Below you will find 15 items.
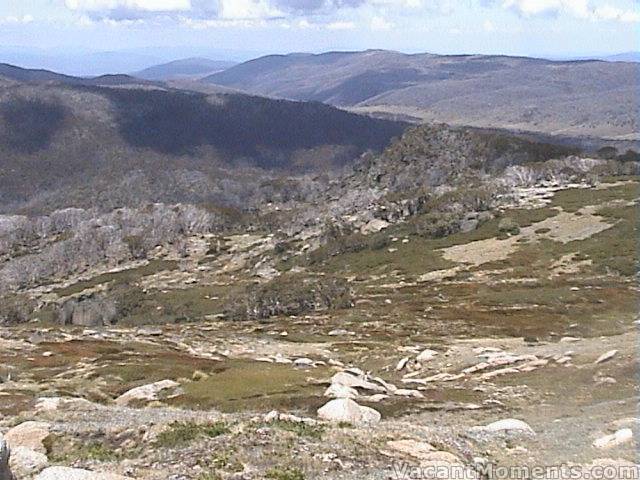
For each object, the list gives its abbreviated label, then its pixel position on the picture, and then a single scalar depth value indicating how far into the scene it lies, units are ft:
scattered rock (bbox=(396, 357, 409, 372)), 190.80
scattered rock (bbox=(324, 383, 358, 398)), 137.18
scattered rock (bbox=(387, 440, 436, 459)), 86.84
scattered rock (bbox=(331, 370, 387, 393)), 148.46
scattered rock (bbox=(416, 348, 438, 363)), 196.54
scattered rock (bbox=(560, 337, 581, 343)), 213.83
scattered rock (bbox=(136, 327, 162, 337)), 323.04
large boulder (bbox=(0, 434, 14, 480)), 63.47
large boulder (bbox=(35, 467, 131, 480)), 69.98
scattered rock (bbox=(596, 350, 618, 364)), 159.06
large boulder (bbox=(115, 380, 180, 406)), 154.81
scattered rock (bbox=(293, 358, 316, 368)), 209.56
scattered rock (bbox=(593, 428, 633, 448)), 93.30
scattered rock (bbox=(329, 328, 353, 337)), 289.88
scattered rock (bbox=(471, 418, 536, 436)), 103.76
